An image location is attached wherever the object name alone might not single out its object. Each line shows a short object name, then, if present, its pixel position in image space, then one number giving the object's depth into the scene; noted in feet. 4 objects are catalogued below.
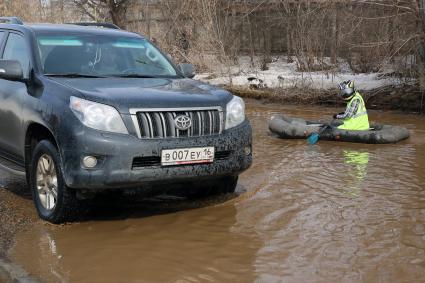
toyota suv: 16.24
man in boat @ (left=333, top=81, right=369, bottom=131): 34.24
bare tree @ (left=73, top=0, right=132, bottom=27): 87.71
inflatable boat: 32.71
